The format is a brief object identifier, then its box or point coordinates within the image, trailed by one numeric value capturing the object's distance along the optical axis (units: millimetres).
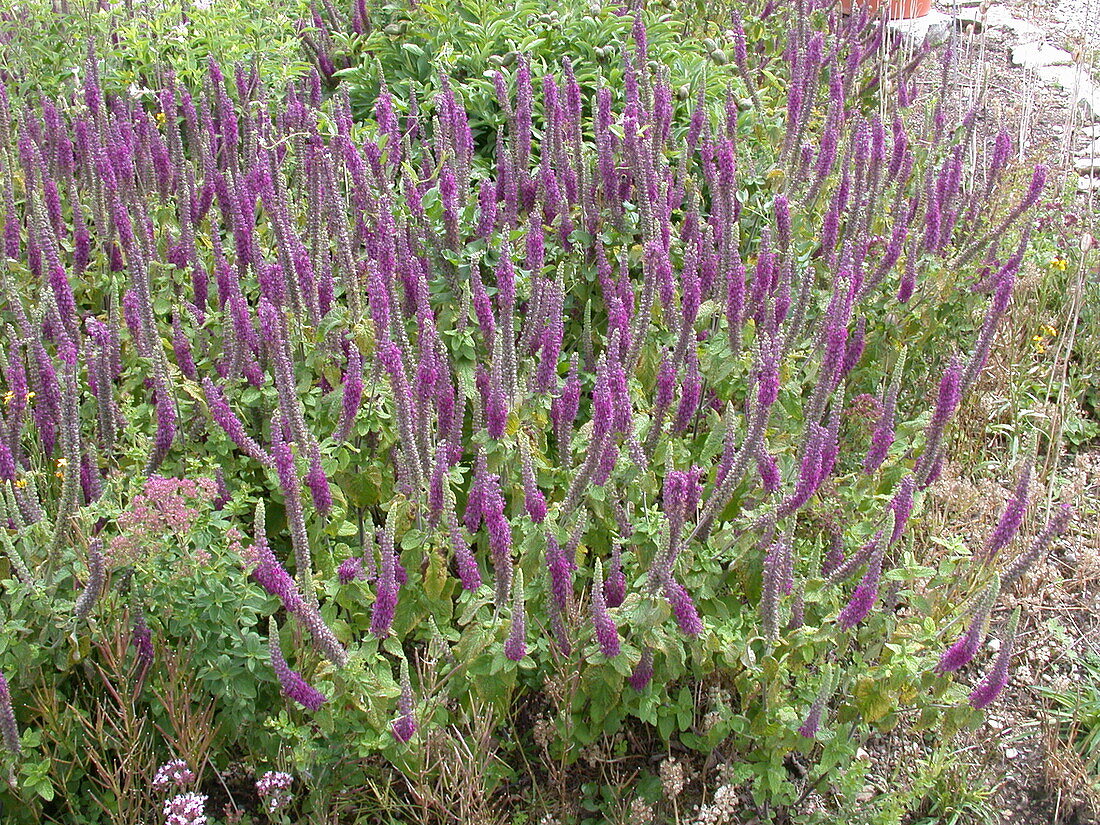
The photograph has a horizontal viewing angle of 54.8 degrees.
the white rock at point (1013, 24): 7935
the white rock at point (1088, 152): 6098
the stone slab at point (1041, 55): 7375
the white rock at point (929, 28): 7115
